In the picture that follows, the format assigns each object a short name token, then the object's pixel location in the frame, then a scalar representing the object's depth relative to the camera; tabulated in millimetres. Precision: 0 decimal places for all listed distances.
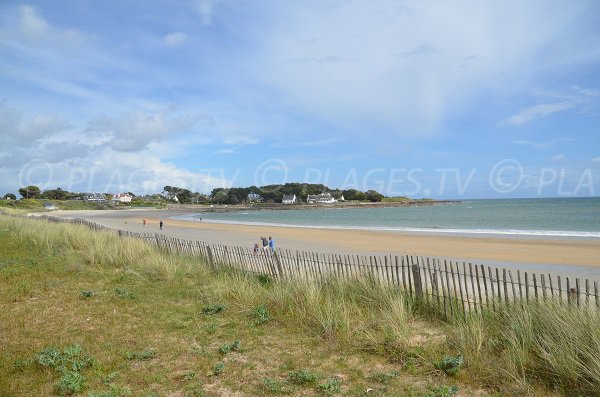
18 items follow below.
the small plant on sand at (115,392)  4264
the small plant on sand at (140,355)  5383
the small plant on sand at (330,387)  4406
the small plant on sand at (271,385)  4457
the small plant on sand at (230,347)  5632
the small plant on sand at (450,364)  4797
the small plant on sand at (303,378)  4645
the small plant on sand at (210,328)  6509
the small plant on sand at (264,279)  9570
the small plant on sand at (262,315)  6969
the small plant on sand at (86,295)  8508
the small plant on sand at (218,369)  4954
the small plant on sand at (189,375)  4815
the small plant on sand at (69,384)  4402
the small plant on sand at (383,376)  4703
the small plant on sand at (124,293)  8664
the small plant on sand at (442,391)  4286
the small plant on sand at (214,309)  7624
